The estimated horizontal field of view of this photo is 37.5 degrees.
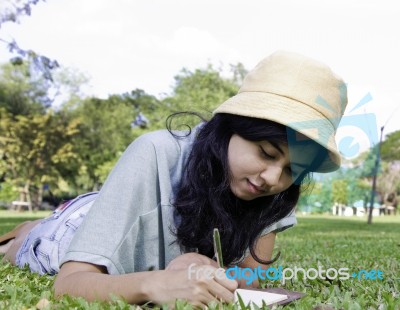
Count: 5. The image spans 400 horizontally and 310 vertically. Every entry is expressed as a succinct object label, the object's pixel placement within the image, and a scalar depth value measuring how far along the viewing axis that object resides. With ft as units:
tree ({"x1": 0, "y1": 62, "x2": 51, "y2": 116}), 84.84
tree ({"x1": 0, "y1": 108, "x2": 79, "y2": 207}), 79.46
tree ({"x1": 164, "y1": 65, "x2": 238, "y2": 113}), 80.89
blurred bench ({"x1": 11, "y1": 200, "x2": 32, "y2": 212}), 95.87
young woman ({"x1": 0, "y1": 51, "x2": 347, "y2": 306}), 6.13
